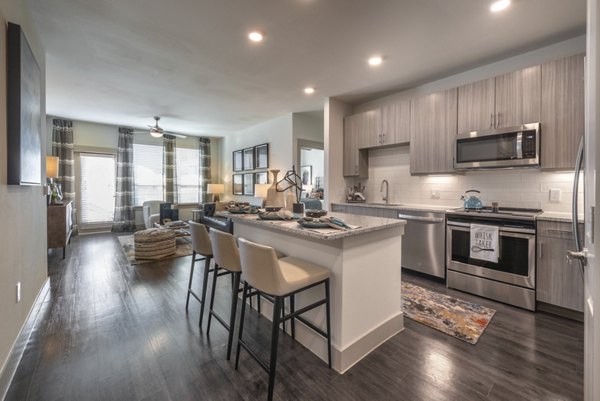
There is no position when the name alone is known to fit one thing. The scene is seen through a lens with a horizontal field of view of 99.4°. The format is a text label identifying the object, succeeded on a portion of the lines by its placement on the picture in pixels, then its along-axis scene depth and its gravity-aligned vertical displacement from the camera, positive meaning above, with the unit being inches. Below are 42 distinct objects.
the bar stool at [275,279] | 57.7 -20.3
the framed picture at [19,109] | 65.8 +24.2
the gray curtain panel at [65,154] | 235.6 +40.8
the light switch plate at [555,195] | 109.4 +0.2
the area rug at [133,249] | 164.0 -39.5
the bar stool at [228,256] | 72.1 -18.0
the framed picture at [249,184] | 272.1 +13.7
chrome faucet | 169.8 +2.1
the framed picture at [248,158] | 267.9 +41.0
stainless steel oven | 98.7 -27.8
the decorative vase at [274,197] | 91.8 -0.2
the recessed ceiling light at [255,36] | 101.2 +65.2
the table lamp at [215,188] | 297.9 +9.5
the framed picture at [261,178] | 250.2 +19.1
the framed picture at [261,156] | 245.9 +40.6
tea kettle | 118.8 -3.4
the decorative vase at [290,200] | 96.7 -1.4
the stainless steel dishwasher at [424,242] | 123.5 -23.5
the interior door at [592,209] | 32.0 -2.0
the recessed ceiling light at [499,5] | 82.4 +62.9
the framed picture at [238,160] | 286.2 +41.4
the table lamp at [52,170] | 163.8 +17.6
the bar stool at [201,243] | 90.6 -17.1
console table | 161.3 -18.8
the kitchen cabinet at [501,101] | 105.7 +42.5
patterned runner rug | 85.8 -44.9
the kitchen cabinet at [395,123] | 148.6 +43.9
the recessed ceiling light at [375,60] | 120.7 +65.7
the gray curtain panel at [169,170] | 294.4 +31.3
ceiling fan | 221.1 +57.6
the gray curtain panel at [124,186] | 265.6 +11.5
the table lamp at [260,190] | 214.0 +5.5
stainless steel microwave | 105.0 +21.4
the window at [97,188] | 253.9 +9.4
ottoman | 164.7 -31.2
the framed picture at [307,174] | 378.2 +33.2
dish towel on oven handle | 105.8 -19.9
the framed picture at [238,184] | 287.7 +14.5
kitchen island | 67.8 -25.0
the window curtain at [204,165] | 319.9 +39.9
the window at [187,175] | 307.8 +27.3
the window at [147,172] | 280.4 +27.6
